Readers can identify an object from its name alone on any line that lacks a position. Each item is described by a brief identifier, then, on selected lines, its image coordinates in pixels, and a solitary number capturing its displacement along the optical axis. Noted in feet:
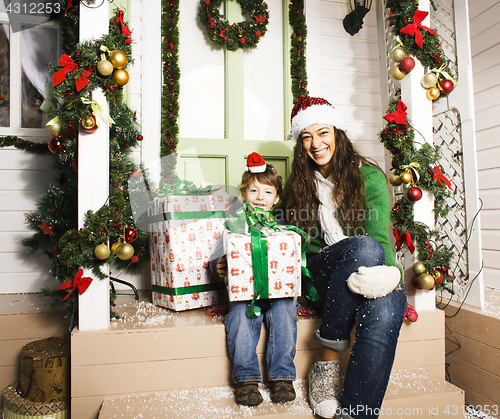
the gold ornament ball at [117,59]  4.52
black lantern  7.88
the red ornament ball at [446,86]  5.57
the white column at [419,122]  5.55
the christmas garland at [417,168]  5.43
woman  3.83
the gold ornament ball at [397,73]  5.67
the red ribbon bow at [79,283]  4.49
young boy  4.13
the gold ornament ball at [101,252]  4.47
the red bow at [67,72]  4.39
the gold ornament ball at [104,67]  4.46
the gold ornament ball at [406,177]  5.36
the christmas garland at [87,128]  4.46
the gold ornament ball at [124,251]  4.69
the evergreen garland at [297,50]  8.00
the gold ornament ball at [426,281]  5.36
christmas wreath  7.48
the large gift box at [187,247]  5.31
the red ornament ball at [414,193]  5.36
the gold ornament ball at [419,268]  5.45
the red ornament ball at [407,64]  5.53
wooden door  7.65
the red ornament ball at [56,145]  4.61
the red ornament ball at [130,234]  4.85
